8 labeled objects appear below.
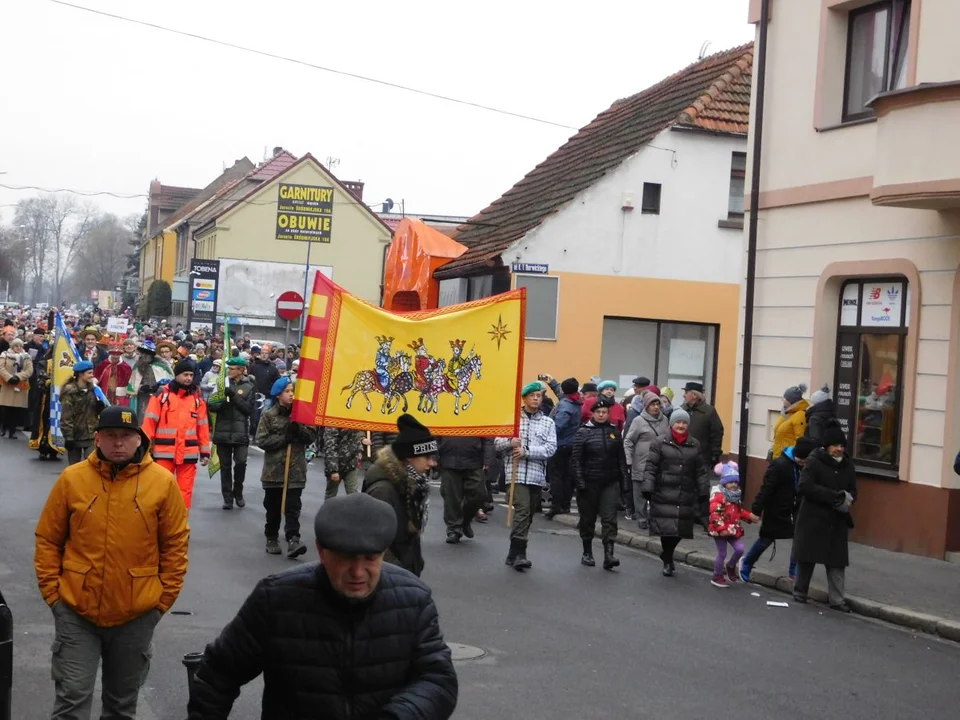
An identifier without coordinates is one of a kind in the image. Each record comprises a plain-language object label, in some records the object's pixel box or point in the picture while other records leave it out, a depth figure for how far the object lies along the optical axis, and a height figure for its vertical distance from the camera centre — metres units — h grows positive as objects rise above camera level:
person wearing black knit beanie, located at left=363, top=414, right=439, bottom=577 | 6.72 -0.62
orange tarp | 29.77 +2.21
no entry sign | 30.64 +1.07
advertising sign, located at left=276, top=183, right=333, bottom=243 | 49.06 +5.82
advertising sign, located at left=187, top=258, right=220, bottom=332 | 48.25 +2.21
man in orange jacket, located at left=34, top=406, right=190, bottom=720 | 5.76 -1.00
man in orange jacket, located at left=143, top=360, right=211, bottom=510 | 12.80 -0.81
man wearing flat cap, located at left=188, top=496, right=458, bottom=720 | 3.60 -0.81
